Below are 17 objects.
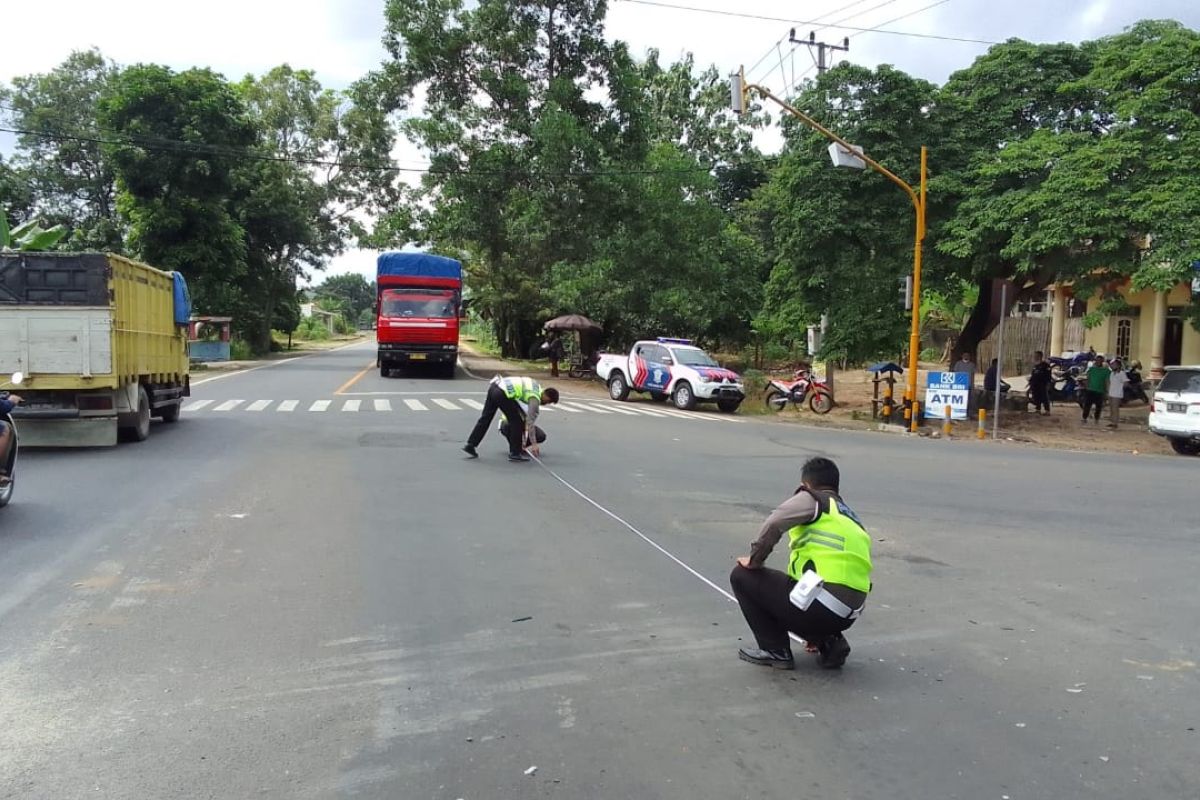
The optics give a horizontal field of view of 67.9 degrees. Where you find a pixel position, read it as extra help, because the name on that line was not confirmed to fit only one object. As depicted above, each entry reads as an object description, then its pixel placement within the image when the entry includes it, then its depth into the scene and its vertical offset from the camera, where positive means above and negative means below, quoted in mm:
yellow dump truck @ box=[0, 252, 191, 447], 12125 -65
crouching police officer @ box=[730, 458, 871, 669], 4500 -1110
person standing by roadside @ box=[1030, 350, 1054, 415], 22828 -614
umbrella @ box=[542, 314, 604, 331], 32312 +934
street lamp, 15883 +3868
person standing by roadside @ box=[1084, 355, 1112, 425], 21406 -541
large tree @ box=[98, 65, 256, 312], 34156 +6925
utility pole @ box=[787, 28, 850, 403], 23448 +9735
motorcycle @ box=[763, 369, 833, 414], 23766 -1072
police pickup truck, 23188 -656
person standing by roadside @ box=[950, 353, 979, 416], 20134 -225
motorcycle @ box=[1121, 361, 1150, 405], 24344 -753
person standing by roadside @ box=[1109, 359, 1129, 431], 20828 -700
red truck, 30312 +1246
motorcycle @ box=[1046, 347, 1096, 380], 29094 -129
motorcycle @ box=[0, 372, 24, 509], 8375 -1139
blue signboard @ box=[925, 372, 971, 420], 19500 -753
